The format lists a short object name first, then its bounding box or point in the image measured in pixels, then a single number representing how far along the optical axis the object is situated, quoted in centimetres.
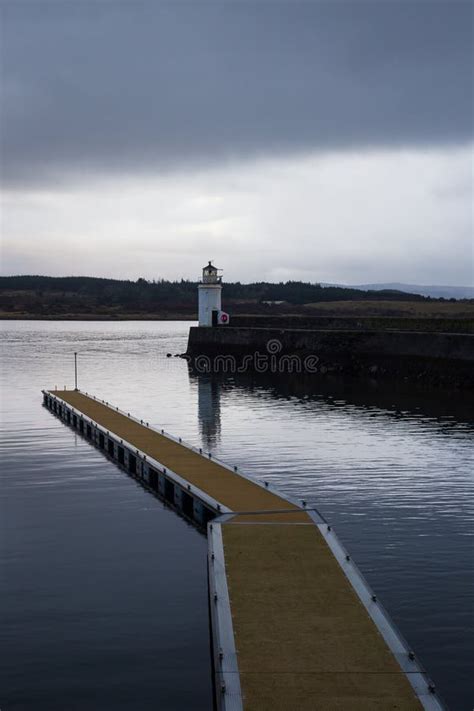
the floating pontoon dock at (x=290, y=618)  903
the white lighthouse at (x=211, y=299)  6888
